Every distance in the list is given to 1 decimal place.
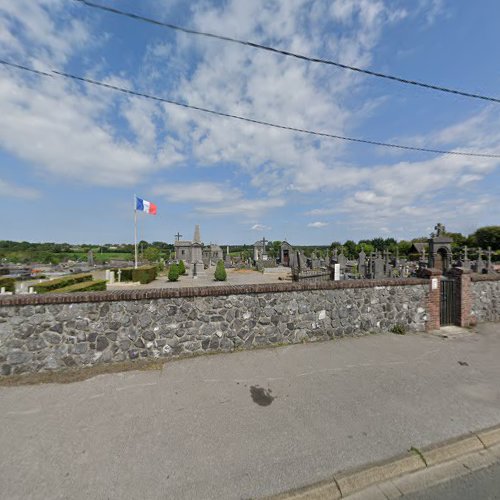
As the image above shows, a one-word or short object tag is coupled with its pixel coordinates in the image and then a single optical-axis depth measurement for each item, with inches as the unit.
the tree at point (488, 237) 2057.1
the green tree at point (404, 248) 2354.3
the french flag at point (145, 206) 1041.7
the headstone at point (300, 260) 1062.9
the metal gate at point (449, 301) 307.9
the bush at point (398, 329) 279.3
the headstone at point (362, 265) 865.0
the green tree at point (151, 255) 2061.3
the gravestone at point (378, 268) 745.0
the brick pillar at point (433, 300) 292.2
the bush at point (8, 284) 507.5
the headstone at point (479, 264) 849.8
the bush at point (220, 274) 897.5
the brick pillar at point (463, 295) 304.5
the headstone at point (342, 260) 1106.9
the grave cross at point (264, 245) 1680.6
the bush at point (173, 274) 920.9
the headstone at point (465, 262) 792.9
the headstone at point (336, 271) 481.2
